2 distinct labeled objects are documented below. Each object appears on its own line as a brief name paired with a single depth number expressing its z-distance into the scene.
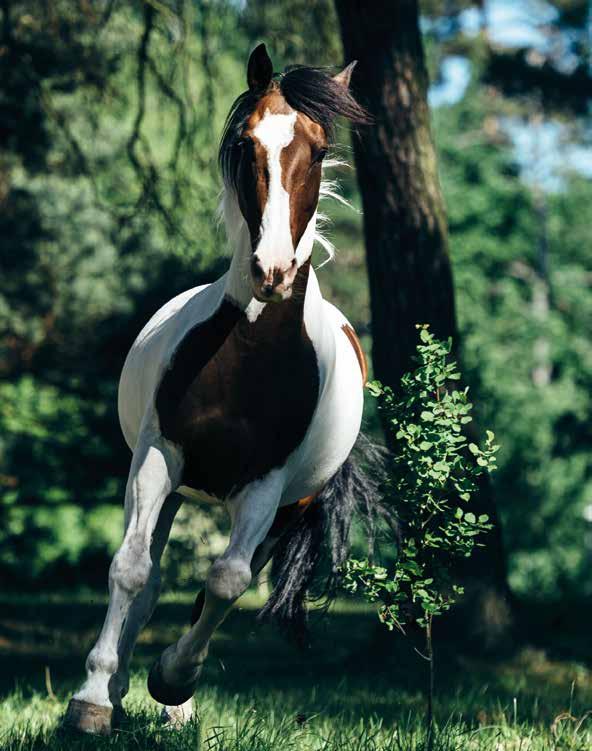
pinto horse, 8.12
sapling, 8.78
